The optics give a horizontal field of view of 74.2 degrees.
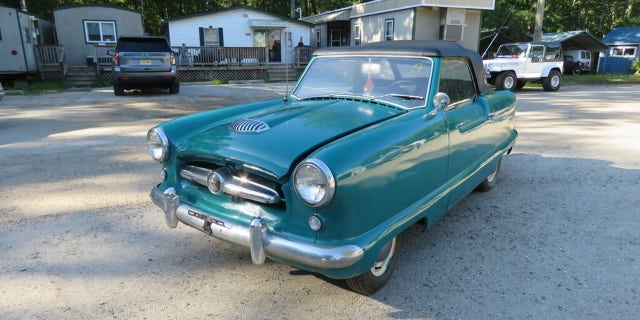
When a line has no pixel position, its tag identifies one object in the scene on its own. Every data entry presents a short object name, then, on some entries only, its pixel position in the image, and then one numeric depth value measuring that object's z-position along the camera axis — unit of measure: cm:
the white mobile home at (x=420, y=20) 2014
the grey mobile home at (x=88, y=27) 1973
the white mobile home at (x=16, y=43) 1608
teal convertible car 237
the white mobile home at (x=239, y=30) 2181
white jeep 1643
